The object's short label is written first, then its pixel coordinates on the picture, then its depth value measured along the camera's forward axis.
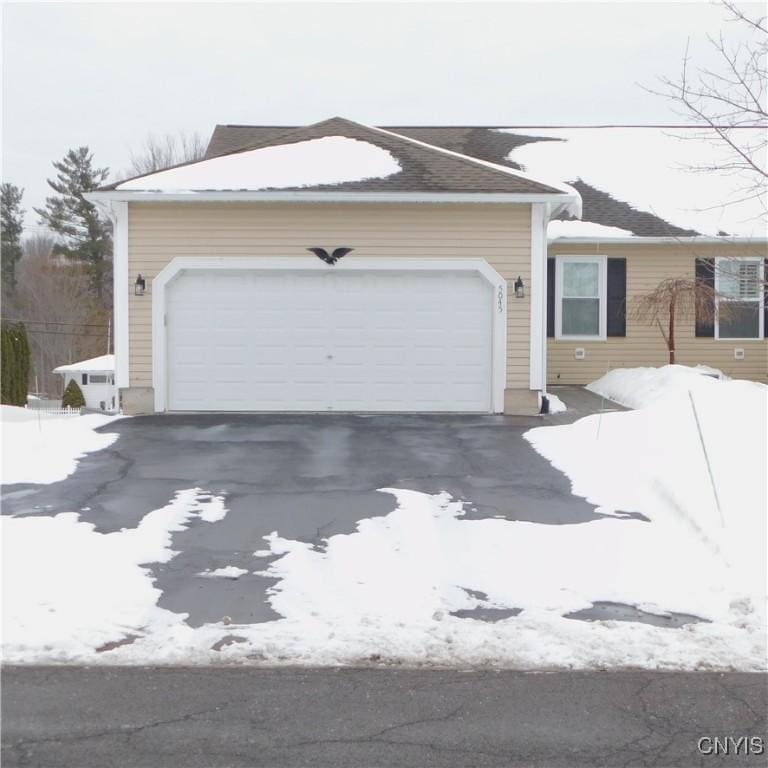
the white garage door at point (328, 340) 13.90
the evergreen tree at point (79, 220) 48.88
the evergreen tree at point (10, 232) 52.37
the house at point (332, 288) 13.70
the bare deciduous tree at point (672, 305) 17.72
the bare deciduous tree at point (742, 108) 10.75
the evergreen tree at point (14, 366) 20.15
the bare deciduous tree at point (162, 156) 45.02
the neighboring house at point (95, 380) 34.81
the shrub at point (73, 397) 31.77
